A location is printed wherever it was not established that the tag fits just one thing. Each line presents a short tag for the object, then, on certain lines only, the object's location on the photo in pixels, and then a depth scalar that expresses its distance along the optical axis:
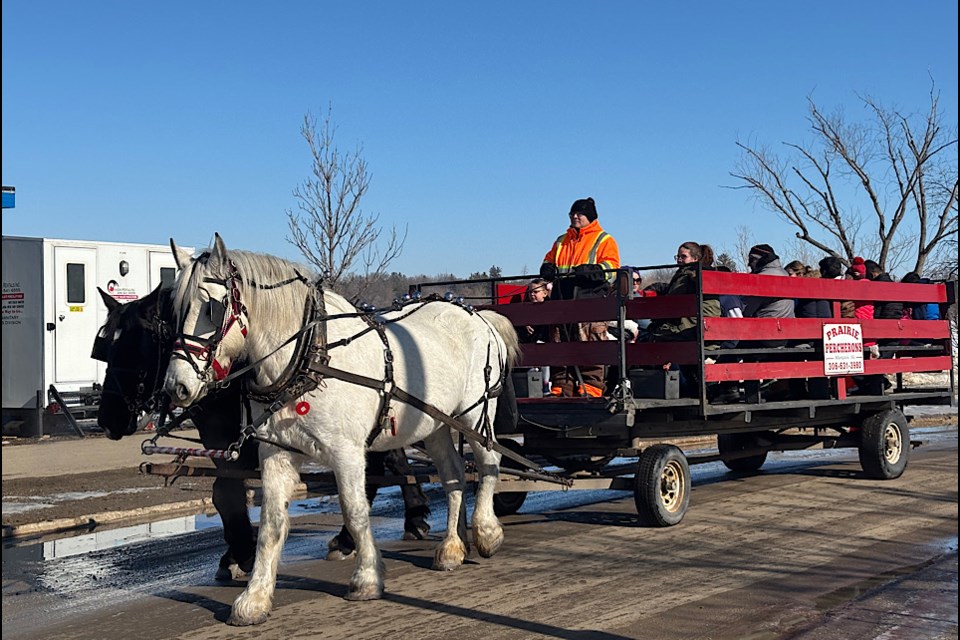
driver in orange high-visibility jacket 9.28
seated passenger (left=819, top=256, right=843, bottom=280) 11.86
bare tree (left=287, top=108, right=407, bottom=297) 21.36
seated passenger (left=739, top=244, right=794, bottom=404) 9.84
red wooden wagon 8.68
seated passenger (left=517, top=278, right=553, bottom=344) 9.79
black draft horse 7.31
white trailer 18.22
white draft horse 6.11
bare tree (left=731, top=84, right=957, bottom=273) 27.50
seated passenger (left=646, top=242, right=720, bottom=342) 8.95
